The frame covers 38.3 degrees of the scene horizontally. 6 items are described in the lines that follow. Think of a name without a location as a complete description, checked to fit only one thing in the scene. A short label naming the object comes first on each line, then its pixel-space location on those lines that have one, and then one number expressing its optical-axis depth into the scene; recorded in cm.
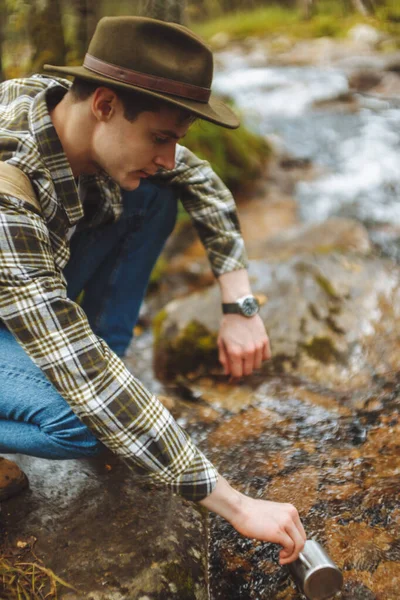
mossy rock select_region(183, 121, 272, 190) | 497
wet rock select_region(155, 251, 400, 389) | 284
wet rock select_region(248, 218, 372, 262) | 400
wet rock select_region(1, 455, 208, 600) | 162
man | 149
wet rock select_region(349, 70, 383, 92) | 878
